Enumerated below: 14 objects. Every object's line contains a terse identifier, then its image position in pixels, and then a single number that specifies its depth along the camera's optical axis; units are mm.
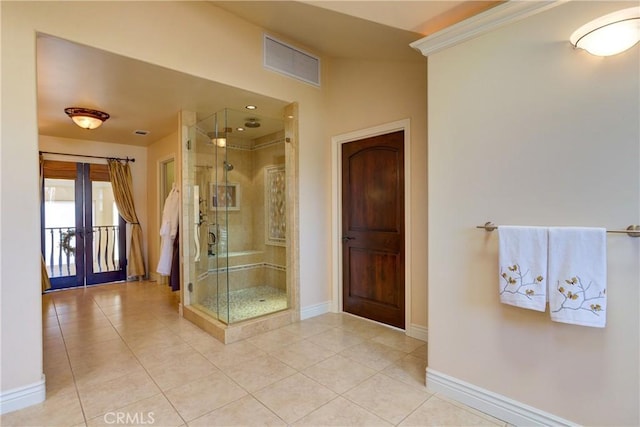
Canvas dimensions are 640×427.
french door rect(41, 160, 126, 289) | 4945
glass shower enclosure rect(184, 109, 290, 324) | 3680
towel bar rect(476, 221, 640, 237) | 1443
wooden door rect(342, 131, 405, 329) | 3238
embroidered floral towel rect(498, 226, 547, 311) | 1678
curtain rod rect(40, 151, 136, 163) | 4915
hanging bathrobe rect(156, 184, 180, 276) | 4039
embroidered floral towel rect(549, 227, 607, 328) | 1514
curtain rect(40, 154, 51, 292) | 4672
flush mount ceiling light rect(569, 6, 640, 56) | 1336
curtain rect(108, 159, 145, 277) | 5414
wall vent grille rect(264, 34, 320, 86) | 3177
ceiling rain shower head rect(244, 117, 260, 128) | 3892
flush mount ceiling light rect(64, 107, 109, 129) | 3652
